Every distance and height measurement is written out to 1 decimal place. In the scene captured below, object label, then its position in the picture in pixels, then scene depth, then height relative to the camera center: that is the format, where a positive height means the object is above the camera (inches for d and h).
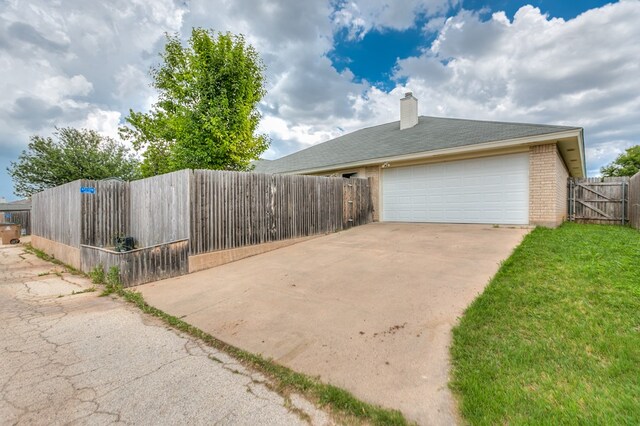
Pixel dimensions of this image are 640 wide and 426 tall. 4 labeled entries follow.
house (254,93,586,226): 314.0 +57.7
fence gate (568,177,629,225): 421.5 +10.3
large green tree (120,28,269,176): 345.4 +142.1
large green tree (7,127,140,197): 791.7 +156.4
